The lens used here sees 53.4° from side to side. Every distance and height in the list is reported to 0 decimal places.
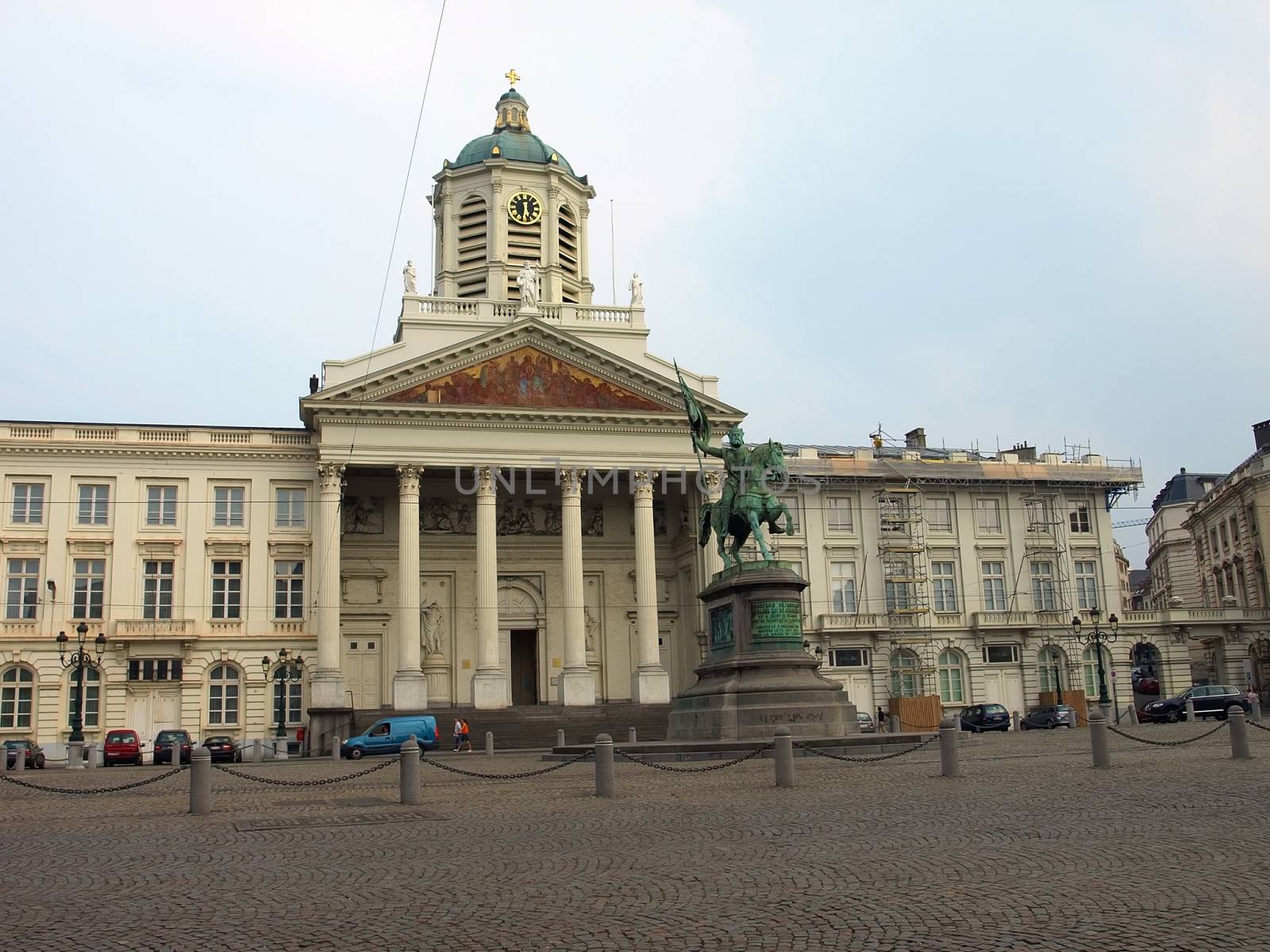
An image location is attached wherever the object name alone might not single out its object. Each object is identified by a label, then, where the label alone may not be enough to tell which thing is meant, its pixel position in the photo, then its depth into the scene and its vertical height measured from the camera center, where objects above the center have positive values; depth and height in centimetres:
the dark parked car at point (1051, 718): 4781 -164
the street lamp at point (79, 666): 4066 +140
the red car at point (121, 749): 4356 -150
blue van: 4247 -135
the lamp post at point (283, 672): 4841 +112
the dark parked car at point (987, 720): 4897 -166
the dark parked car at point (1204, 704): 4747 -128
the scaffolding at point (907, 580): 5962 +468
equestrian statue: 2970 +445
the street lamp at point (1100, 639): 5159 +158
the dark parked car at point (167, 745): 4331 -141
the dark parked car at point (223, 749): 4394 -160
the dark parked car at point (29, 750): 4014 -143
